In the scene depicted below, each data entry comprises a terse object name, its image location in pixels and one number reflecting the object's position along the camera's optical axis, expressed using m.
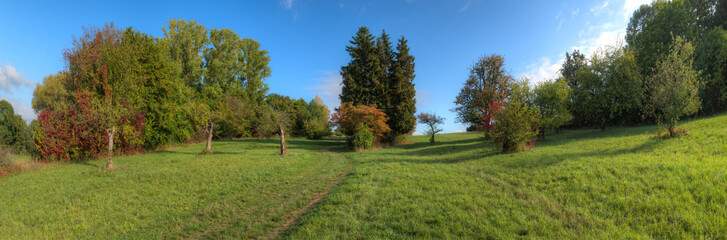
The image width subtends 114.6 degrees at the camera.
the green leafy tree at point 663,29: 26.84
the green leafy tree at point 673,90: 13.91
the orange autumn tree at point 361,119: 27.33
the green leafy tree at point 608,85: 23.75
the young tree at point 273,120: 21.99
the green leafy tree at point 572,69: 39.52
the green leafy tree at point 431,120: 31.86
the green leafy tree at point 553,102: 26.00
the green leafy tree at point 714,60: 24.83
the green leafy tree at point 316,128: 47.06
